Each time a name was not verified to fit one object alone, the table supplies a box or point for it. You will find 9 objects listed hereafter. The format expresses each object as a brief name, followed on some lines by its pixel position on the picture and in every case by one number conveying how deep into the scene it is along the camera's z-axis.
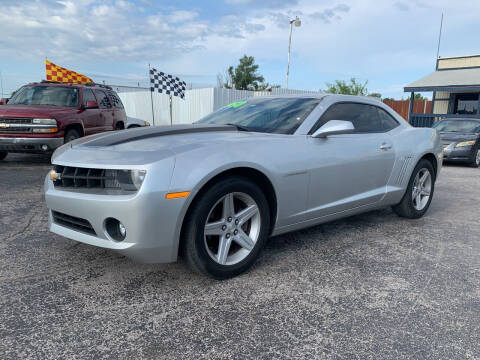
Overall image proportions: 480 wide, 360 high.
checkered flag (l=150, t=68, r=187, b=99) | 12.23
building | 18.66
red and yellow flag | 11.92
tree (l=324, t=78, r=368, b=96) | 29.89
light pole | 27.55
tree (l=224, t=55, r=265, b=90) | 46.22
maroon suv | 7.00
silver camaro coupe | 2.27
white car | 9.77
